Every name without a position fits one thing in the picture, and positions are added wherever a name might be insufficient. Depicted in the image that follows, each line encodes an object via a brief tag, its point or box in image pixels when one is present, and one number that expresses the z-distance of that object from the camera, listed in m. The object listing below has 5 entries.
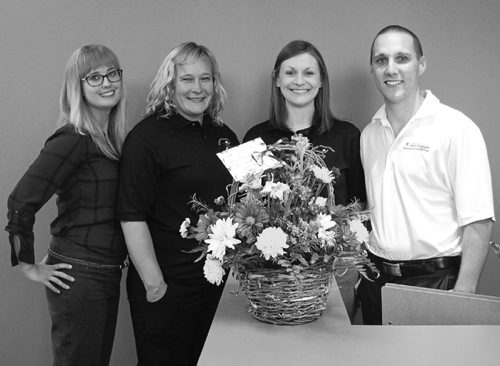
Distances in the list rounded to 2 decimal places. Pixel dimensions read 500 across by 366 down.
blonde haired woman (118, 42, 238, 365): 2.20
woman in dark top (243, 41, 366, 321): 2.38
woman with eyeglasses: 2.07
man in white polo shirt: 2.13
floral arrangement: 1.44
